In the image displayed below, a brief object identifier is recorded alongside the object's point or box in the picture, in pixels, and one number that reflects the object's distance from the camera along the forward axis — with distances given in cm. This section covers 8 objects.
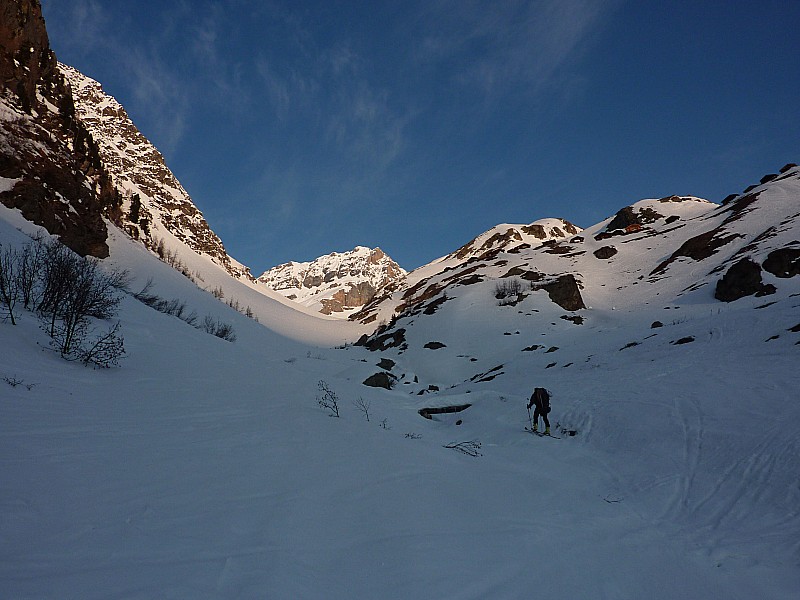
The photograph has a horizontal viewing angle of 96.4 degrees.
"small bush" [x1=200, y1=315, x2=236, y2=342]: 2614
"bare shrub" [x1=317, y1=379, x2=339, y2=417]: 920
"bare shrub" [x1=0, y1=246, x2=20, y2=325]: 855
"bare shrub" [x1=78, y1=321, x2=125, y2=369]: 797
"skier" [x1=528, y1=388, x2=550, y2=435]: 1036
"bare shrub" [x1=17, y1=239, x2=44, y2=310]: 966
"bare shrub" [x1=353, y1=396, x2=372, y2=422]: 1112
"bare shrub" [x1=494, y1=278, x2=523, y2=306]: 3975
